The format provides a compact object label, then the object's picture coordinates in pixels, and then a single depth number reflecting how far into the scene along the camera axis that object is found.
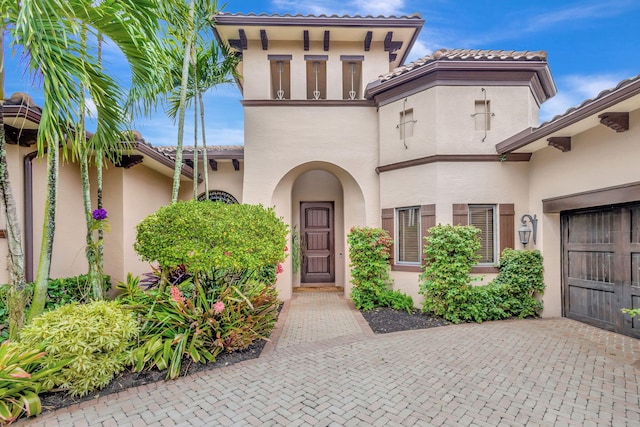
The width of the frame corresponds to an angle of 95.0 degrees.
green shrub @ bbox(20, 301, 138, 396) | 3.42
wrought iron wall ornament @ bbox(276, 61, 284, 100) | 8.74
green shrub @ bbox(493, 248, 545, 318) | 6.52
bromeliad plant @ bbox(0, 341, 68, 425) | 3.04
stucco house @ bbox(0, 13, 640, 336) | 5.43
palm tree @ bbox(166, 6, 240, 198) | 7.21
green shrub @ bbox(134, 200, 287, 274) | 4.37
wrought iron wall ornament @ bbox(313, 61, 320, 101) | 8.70
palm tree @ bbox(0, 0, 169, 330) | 3.15
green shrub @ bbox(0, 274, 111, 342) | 5.37
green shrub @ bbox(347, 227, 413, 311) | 7.19
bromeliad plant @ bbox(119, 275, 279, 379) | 4.12
